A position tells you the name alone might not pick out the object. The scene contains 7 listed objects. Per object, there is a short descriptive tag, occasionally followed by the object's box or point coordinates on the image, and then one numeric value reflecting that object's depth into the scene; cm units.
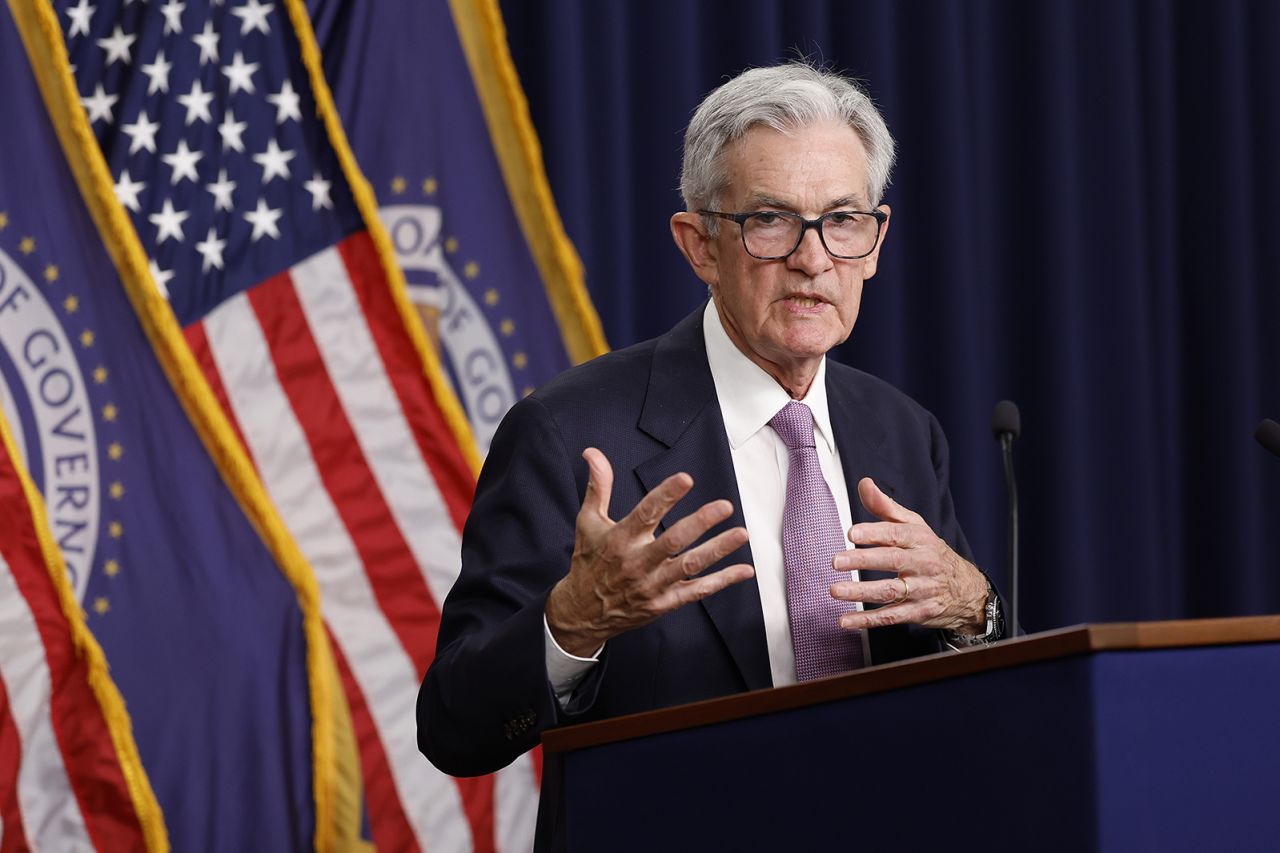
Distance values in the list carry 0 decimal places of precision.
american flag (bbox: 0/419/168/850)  689
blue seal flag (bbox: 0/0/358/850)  697
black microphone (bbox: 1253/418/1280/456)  628
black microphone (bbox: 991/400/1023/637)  628
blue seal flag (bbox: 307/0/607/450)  724
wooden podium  570
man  605
